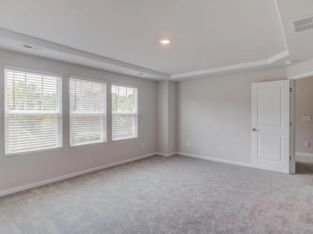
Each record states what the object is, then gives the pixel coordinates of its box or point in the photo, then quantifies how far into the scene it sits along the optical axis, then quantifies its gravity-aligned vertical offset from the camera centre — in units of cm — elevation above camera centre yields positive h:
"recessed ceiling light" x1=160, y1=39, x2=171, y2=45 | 297 +116
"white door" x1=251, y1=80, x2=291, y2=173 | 422 -26
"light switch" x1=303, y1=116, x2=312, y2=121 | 582 -12
